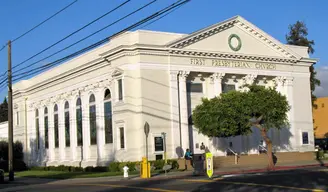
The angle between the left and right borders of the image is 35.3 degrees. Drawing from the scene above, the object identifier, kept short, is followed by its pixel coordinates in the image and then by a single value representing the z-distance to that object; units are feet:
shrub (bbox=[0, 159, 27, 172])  188.75
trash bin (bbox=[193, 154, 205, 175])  94.89
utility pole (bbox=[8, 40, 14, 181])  119.31
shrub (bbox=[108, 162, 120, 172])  131.34
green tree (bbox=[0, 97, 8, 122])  401.21
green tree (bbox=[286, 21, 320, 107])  223.30
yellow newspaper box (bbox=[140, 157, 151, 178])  98.66
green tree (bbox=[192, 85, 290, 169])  121.60
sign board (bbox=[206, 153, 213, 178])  82.99
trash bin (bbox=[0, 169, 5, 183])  110.42
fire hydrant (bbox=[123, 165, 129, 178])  100.92
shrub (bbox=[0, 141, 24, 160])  195.76
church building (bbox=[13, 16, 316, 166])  135.85
